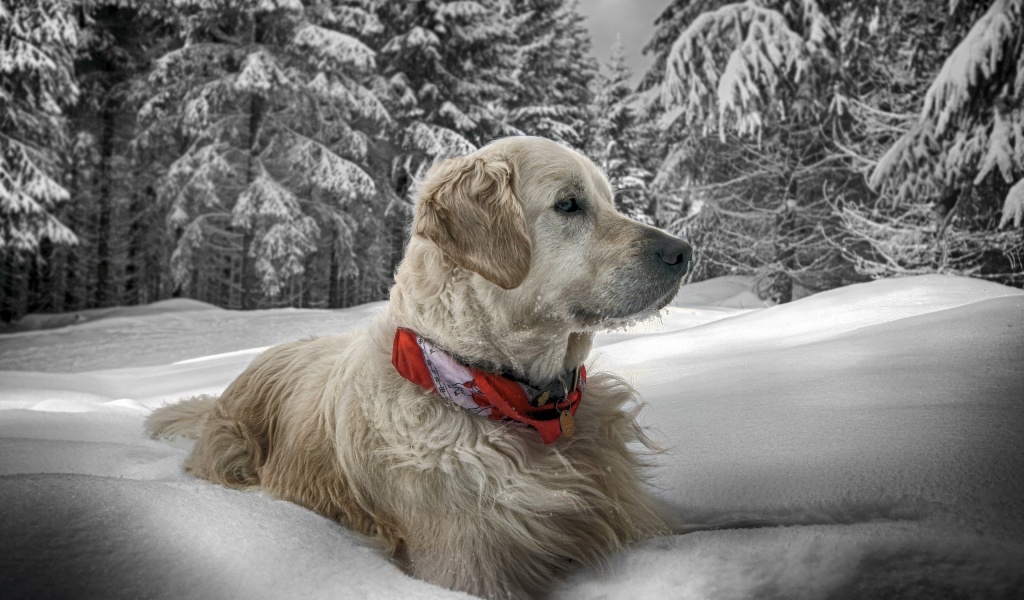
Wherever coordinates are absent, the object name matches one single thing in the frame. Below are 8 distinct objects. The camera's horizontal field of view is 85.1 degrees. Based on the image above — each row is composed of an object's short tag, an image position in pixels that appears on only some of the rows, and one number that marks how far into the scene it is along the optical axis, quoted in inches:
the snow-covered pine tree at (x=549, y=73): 725.9
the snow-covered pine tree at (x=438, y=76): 595.2
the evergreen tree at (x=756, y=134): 411.8
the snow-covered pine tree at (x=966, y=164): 221.6
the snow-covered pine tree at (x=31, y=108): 436.8
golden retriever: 63.0
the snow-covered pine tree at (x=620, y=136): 863.1
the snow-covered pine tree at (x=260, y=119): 523.5
